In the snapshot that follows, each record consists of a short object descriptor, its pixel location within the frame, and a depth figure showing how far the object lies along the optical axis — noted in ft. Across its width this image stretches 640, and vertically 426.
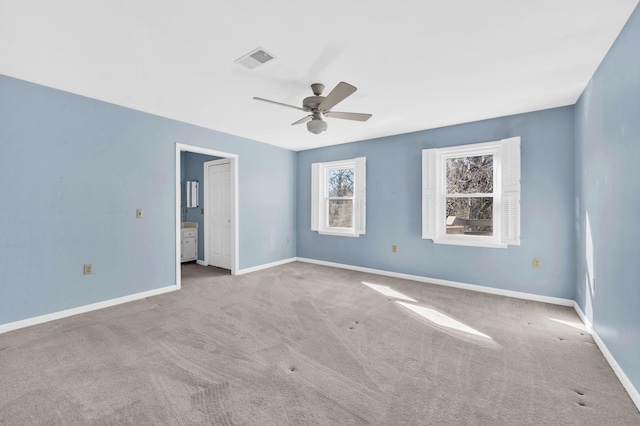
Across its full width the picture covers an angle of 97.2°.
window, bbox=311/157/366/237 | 17.76
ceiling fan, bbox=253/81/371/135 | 9.04
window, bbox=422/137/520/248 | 12.30
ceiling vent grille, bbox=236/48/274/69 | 7.54
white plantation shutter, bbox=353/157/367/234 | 16.94
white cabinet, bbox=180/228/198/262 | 19.63
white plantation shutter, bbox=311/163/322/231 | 19.06
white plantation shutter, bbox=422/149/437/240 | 14.34
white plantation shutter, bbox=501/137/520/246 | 12.16
